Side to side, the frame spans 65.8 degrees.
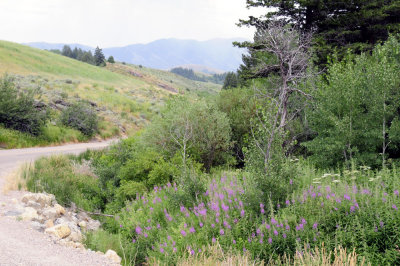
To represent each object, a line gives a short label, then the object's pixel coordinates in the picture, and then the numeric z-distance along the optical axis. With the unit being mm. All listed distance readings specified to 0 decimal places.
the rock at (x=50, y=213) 7178
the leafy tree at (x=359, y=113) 9820
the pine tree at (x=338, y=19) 16203
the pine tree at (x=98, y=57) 89588
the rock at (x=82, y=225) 7893
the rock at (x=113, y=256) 5434
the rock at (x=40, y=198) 7661
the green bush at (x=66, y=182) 9281
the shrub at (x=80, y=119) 20328
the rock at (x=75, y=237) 6090
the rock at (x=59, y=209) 7812
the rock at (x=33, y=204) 7366
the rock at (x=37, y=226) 6070
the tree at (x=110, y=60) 99319
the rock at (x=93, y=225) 8133
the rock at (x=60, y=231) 5876
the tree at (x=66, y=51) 105312
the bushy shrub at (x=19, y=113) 16219
